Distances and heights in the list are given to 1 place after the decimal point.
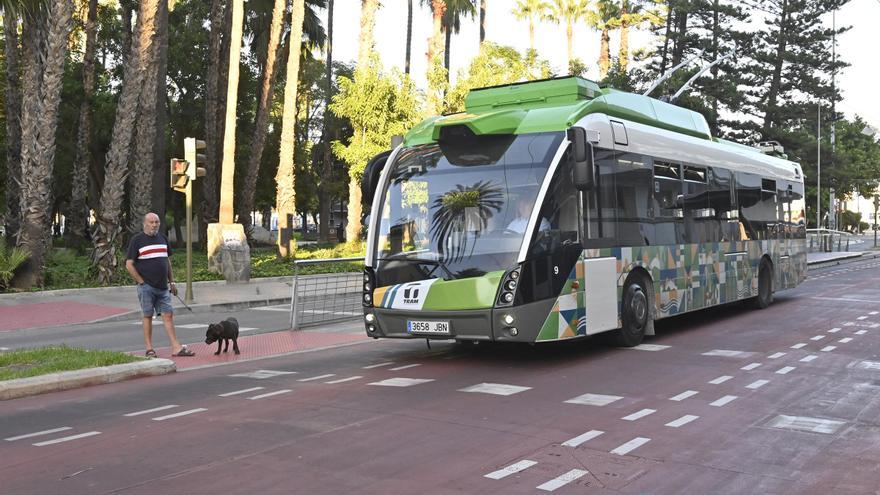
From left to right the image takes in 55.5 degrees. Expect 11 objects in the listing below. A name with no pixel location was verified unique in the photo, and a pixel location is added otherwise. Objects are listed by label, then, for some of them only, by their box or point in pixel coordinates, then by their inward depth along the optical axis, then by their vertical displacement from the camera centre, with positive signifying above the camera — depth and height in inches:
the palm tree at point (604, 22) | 1818.4 +489.7
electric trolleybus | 379.2 +12.3
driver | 379.2 +12.9
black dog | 446.9 -42.5
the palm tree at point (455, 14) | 1551.4 +459.6
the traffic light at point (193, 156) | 703.1 +82.0
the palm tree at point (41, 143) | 762.8 +105.6
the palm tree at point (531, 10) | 1980.8 +564.0
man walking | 417.4 -7.3
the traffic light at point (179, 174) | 700.7 +66.9
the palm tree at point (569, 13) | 1925.4 +541.3
